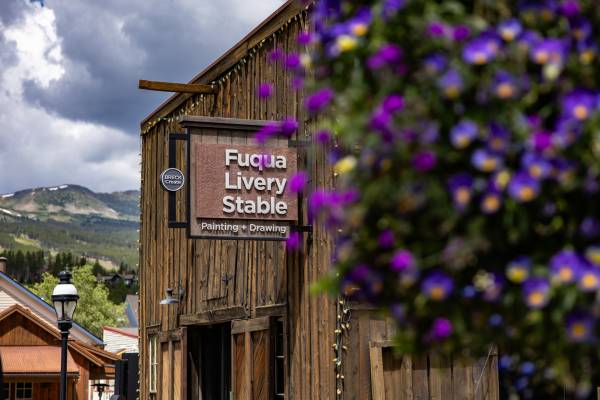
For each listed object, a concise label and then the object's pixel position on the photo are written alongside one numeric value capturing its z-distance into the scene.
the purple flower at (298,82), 3.49
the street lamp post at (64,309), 13.95
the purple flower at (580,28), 2.99
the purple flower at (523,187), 2.77
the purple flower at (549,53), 2.85
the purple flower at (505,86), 2.84
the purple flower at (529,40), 2.93
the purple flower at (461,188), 2.80
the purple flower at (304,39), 3.67
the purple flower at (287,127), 3.86
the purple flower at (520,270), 2.79
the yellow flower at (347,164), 3.01
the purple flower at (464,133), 2.82
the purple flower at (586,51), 2.96
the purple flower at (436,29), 2.98
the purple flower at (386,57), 2.98
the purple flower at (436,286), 2.84
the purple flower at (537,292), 2.71
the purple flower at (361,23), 3.10
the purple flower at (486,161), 2.80
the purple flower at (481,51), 2.86
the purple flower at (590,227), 2.87
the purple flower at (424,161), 2.85
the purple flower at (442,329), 2.91
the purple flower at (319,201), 3.16
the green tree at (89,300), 78.19
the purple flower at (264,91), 3.67
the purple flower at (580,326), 2.71
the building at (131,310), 99.62
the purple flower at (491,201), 2.80
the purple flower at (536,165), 2.78
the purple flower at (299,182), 3.45
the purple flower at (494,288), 2.90
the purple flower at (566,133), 2.79
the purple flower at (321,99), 3.27
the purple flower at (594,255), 2.75
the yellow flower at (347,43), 3.11
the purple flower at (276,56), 3.69
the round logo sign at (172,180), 12.87
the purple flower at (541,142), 2.80
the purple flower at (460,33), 2.96
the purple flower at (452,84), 2.84
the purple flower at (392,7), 3.11
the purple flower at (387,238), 2.94
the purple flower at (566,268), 2.71
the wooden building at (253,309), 11.09
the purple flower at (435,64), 2.92
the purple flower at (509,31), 2.95
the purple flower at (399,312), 2.99
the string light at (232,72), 12.64
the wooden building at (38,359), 34.81
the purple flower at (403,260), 2.86
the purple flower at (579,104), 2.80
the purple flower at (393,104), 2.92
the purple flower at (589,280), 2.68
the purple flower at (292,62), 3.59
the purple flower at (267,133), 3.72
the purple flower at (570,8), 2.99
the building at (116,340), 58.38
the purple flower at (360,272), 3.03
